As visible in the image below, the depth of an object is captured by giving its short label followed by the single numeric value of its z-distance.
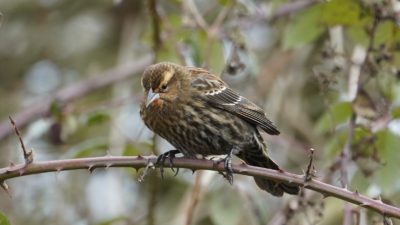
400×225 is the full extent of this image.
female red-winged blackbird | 10.13
